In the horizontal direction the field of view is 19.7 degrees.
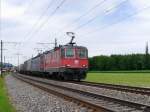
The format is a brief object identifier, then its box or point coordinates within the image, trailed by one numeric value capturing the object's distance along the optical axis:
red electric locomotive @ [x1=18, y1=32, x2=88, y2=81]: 39.00
